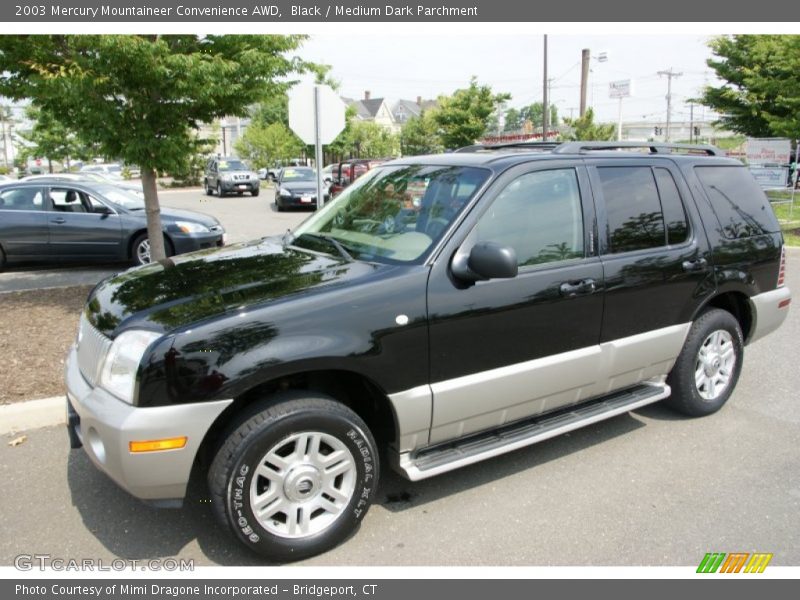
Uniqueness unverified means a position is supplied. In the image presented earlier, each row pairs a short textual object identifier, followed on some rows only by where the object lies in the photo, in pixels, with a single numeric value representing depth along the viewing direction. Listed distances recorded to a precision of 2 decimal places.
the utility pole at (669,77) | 62.88
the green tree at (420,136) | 47.25
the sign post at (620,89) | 46.49
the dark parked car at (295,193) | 21.34
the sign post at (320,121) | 7.34
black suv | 2.86
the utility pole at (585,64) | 30.22
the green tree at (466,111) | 35.66
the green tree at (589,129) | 28.39
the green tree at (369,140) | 49.27
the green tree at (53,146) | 38.91
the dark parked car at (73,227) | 10.21
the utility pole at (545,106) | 29.76
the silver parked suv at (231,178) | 28.83
